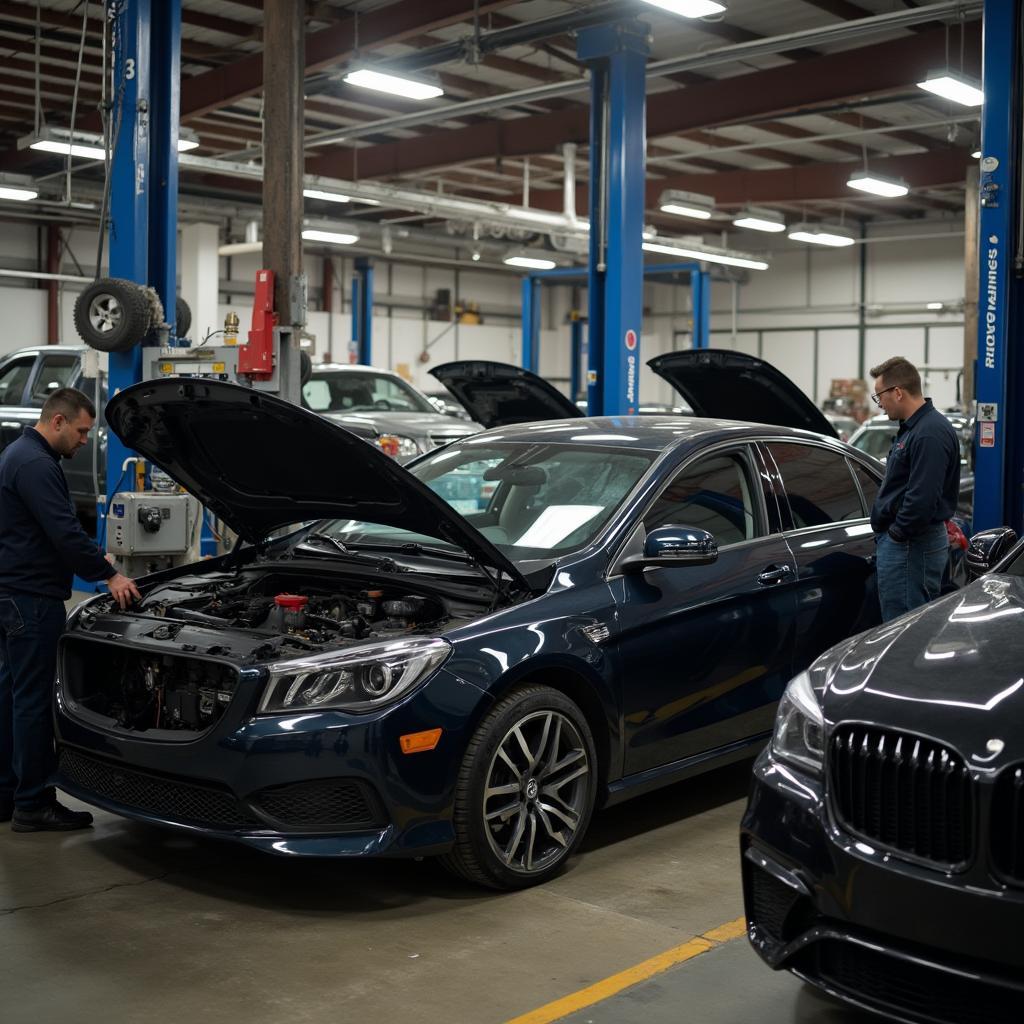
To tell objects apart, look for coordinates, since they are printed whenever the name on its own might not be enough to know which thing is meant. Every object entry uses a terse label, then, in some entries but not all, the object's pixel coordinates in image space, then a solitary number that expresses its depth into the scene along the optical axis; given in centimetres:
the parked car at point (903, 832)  264
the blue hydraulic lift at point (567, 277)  2528
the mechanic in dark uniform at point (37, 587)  479
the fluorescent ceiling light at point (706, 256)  2345
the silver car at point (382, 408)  1227
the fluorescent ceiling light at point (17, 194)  1958
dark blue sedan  390
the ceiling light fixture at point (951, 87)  1234
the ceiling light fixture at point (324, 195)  1958
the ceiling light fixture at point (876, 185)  1866
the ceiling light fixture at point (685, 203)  2002
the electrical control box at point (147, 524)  751
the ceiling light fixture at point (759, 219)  2225
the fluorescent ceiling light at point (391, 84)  1277
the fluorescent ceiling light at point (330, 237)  2242
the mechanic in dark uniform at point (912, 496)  568
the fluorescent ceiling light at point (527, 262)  2632
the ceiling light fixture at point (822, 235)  2320
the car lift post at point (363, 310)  2727
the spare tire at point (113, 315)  894
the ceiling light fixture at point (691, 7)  1015
